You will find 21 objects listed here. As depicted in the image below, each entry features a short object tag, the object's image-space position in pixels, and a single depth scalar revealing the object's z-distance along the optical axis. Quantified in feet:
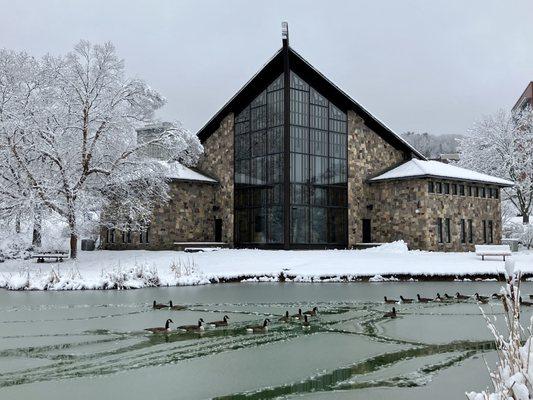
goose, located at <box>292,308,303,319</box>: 43.04
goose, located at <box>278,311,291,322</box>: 42.44
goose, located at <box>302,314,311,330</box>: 40.06
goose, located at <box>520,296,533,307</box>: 47.36
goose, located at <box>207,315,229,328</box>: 39.59
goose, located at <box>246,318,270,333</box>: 37.74
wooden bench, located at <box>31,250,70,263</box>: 95.40
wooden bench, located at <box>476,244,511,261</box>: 92.89
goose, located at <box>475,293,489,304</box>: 51.71
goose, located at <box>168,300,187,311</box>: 49.08
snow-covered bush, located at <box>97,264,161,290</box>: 69.05
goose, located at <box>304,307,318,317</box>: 44.86
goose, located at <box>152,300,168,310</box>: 49.27
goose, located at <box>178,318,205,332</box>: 37.14
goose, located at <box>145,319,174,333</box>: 36.65
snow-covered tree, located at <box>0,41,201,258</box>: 92.12
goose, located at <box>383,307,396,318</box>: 44.11
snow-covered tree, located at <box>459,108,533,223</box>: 151.33
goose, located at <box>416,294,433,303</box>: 54.03
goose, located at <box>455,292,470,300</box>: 54.90
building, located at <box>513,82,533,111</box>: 222.89
